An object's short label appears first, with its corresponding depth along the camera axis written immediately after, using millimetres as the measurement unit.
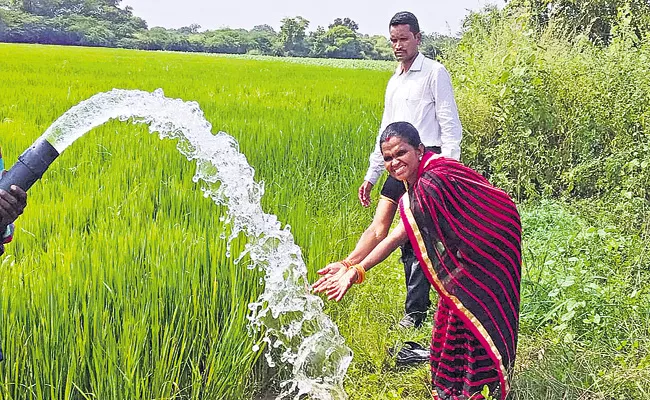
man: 2812
